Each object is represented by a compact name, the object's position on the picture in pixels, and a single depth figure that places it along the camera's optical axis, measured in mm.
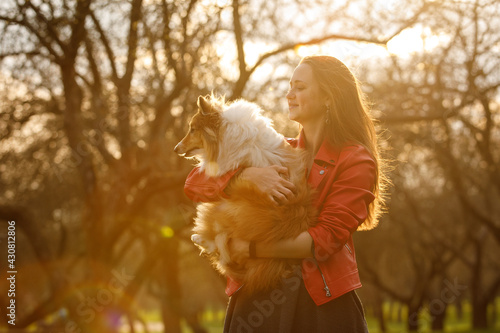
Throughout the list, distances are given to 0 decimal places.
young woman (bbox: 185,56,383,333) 2816
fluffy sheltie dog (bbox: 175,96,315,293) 3010
